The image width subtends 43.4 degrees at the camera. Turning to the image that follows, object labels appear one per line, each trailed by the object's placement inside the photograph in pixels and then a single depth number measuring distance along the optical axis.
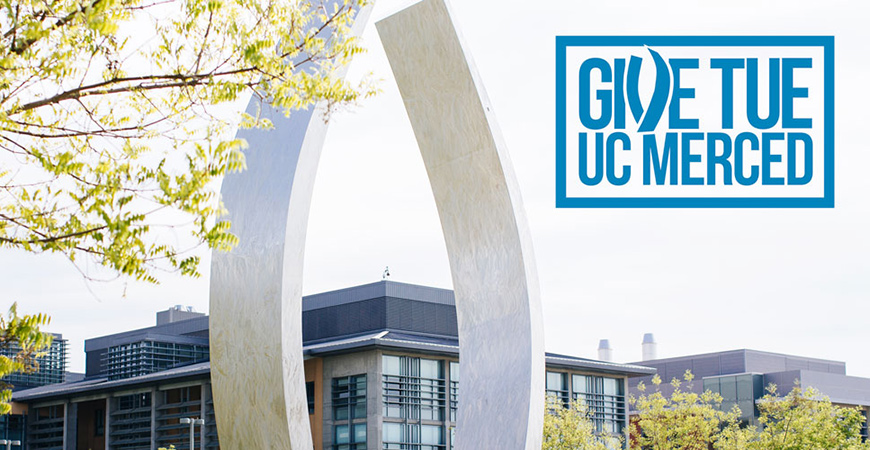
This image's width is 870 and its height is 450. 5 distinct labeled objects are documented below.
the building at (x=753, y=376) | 57.78
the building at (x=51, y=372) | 65.56
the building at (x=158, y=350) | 52.50
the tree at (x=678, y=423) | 38.56
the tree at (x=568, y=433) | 39.78
